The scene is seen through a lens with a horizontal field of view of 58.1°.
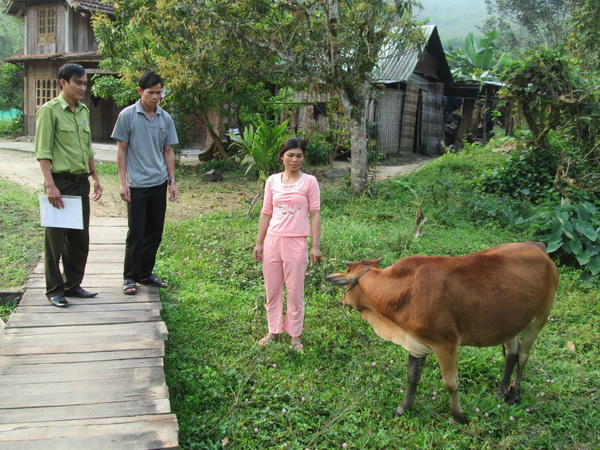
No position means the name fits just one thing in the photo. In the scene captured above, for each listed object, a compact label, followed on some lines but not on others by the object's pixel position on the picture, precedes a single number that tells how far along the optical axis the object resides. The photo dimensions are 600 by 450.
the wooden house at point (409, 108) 15.85
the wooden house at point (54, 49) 19.31
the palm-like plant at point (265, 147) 8.39
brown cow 3.33
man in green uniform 4.12
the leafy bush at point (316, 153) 14.52
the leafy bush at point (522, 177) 9.23
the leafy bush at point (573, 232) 6.45
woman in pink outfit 4.16
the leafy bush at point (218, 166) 13.71
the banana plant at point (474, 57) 19.59
